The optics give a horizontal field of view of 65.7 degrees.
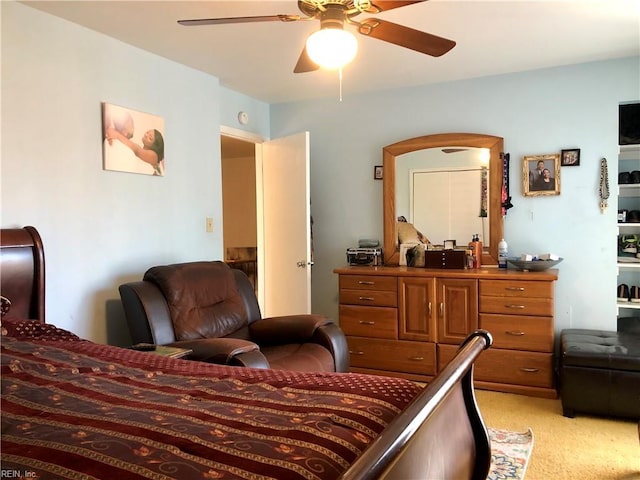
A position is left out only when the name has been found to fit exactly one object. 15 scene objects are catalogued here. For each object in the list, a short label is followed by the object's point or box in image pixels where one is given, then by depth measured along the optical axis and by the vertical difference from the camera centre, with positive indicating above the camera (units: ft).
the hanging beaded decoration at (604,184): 11.85 +1.02
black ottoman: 9.53 -3.00
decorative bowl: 11.55 -0.87
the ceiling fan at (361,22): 6.33 +2.78
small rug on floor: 7.85 -3.89
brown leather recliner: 8.01 -1.79
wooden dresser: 11.24 -2.23
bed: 3.15 -1.49
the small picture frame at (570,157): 12.12 +1.71
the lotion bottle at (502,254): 12.47 -0.66
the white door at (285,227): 13.64 +0.08
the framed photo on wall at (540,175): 12.34 +1.32
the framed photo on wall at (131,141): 9.60 +1.86
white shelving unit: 12.19 +0.59
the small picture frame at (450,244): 13.41 -0.42
